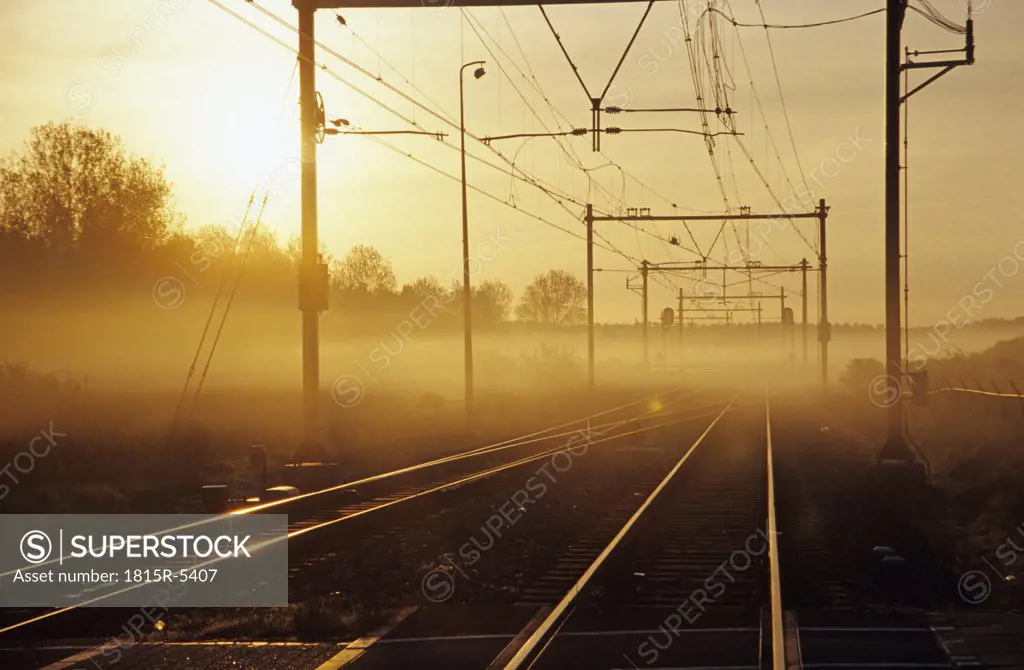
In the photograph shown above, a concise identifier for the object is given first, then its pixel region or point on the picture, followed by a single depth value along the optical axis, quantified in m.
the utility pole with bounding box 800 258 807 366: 85.76
